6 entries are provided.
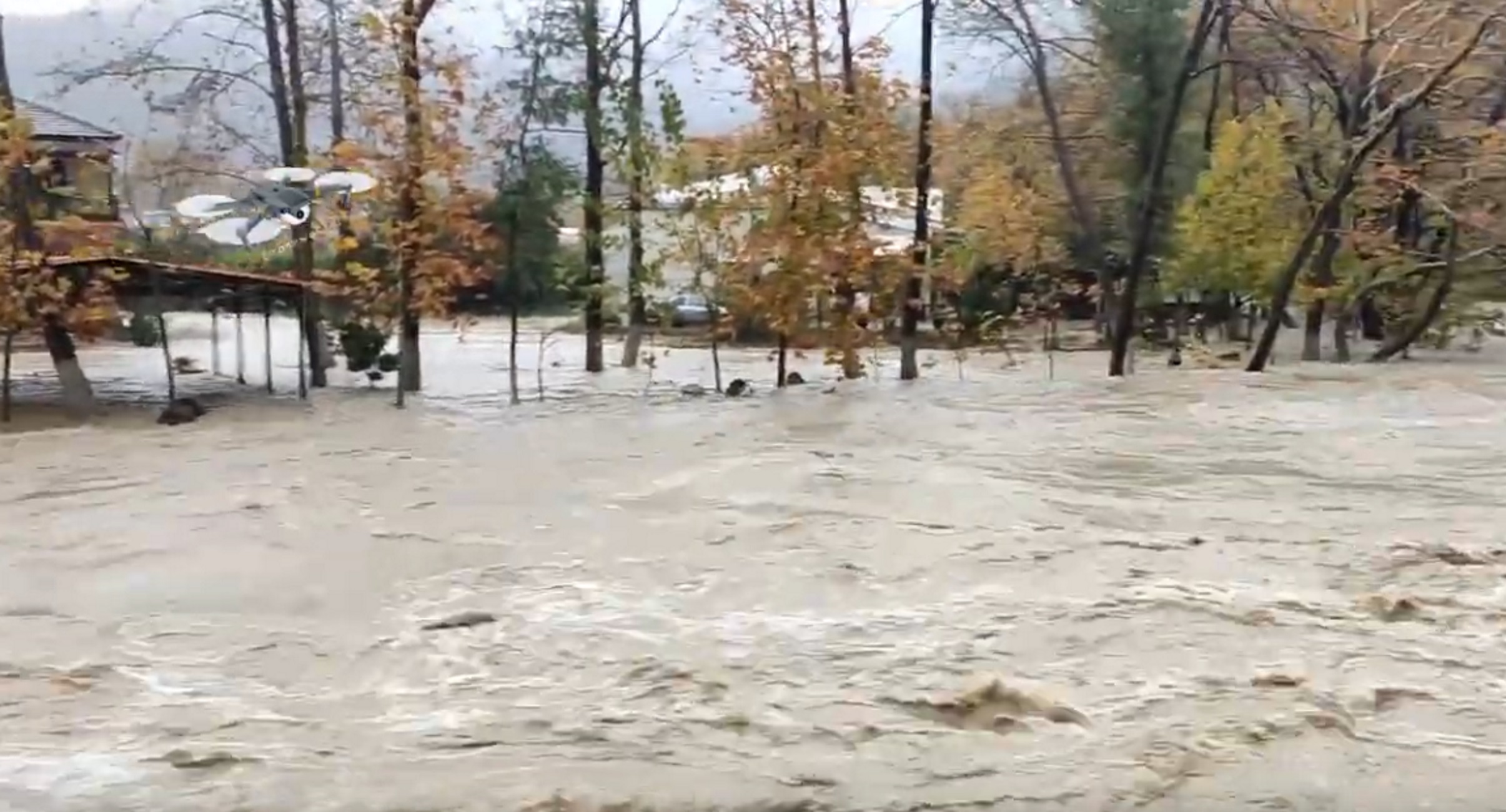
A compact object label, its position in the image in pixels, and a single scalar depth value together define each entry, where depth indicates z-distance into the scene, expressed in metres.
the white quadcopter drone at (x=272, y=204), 17.08
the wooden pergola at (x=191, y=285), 15.83
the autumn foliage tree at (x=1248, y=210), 22.75
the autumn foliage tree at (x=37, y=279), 15.24
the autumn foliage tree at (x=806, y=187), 18.28
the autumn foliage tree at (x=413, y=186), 16.88
